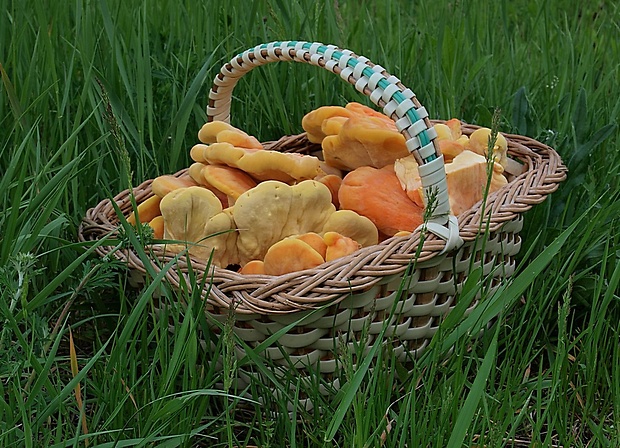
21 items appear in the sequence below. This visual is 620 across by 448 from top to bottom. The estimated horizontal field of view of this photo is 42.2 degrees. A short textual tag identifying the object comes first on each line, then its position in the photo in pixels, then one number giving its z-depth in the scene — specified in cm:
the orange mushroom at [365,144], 167
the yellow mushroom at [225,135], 172
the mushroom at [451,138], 174
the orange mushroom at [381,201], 161
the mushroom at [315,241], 149
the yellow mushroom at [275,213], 152
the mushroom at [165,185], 164
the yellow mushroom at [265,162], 164
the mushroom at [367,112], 175
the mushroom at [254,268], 149
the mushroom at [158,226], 162
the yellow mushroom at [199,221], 153
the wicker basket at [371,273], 134
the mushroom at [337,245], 146
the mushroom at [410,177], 160
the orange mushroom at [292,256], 143
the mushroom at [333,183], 174
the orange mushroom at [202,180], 171
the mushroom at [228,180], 164
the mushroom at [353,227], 156
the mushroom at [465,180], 161
